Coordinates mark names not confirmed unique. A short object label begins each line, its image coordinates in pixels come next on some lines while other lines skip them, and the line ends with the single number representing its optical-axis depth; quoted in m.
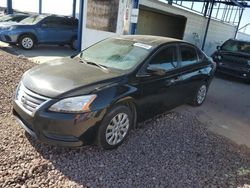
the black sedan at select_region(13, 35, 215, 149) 2.21
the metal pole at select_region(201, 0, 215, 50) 10.22
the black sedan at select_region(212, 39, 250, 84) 6.87
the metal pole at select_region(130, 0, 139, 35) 5.88
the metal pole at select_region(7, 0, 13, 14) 11.92
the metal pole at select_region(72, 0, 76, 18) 14.45
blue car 7.55
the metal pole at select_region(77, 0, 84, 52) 7.19
